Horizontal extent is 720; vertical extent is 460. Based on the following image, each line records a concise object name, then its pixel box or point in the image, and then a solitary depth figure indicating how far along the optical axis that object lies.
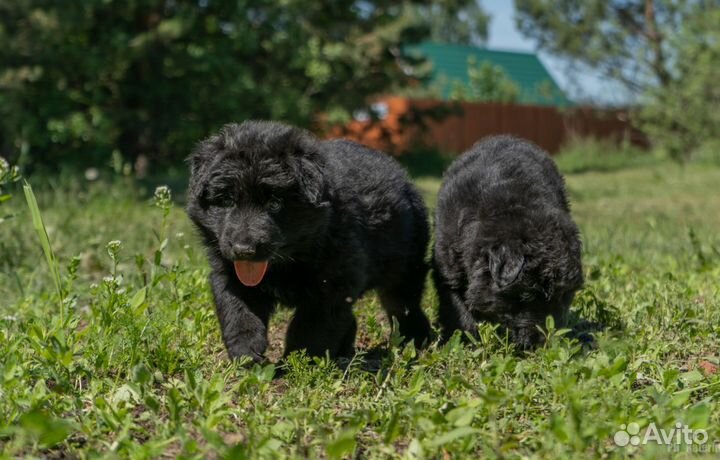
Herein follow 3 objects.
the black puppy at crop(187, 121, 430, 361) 3.06
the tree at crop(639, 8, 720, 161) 19.30
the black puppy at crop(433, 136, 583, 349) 3.41
